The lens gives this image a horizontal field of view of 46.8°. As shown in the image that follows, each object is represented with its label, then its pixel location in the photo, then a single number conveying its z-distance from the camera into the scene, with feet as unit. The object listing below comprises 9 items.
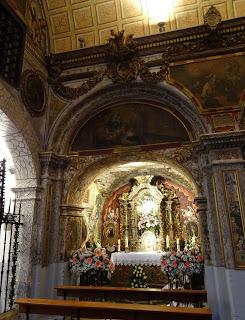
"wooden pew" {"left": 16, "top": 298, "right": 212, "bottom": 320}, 15.96
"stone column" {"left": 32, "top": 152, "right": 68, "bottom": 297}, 24.93
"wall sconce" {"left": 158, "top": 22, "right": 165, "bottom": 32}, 28.11
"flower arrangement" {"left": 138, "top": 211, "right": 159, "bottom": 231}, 46.89
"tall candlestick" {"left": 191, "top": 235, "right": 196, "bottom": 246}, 41.56
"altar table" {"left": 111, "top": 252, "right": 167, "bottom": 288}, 40.34
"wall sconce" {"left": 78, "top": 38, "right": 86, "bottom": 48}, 30.29
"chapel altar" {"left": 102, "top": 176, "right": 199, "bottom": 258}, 45.27
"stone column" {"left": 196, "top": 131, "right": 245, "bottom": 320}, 20.16
